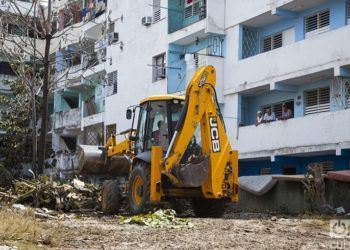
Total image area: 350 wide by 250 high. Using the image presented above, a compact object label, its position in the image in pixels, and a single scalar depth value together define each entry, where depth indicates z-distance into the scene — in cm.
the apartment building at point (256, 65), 2066
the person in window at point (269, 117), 2305
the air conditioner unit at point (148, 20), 3158
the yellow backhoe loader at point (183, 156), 1288
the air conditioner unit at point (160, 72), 3017
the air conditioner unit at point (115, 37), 3552
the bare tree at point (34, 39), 1884
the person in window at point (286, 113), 2240
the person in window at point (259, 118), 2334
